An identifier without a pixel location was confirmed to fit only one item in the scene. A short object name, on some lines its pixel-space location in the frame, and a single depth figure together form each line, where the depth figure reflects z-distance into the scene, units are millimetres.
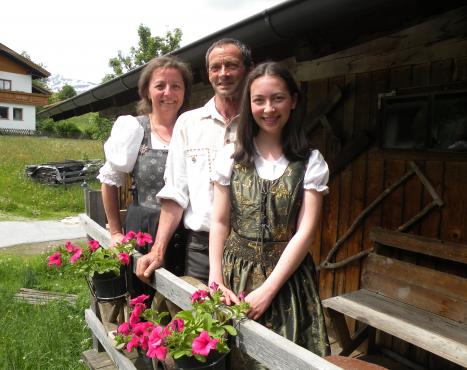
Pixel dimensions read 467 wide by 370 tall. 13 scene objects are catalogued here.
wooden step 5397
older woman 2322
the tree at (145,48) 30062
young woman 1715
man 2014
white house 39312
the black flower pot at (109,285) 2371
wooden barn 2801
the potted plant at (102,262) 2277
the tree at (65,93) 55812
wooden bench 2688
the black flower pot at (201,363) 1436
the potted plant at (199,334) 1401
